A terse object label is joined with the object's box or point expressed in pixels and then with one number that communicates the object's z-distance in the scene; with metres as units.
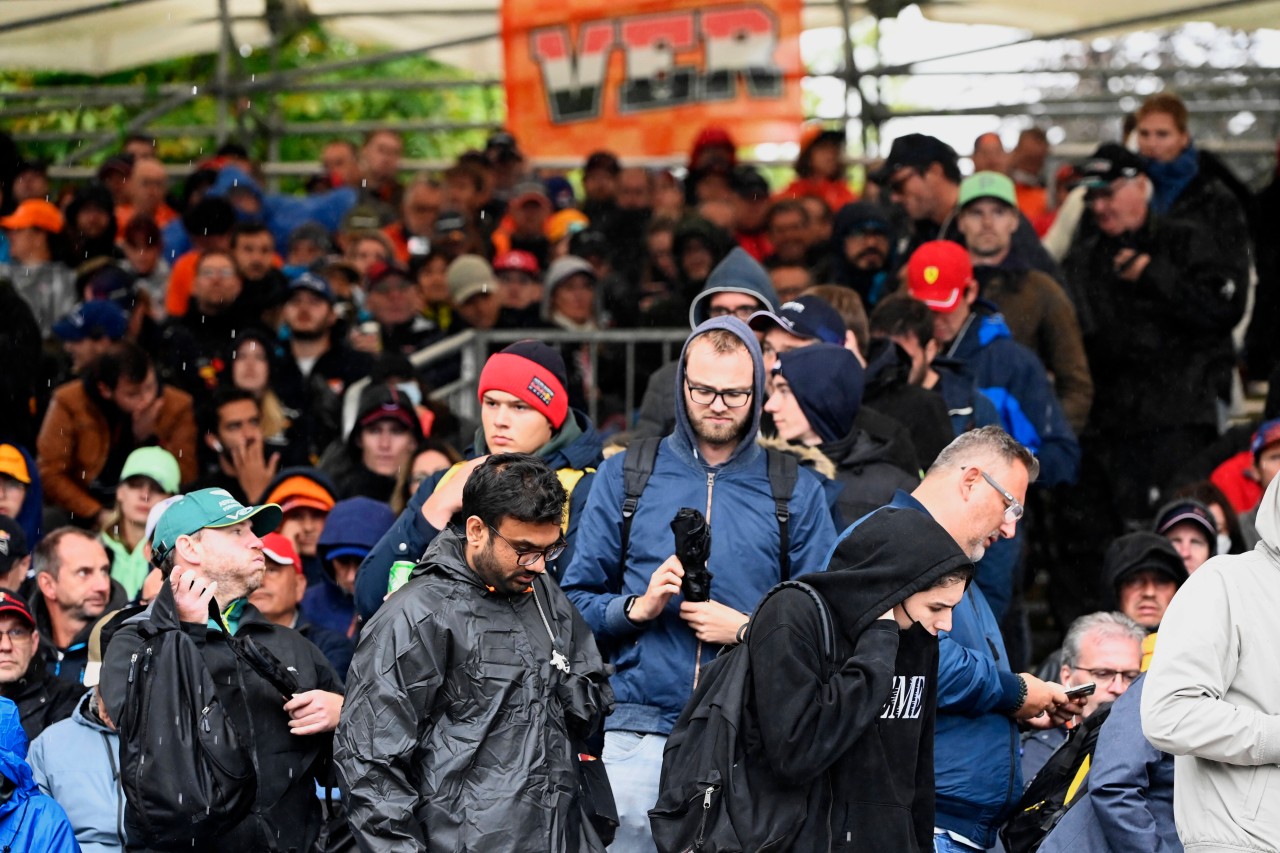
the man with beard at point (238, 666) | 10.88
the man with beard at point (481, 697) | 9.80
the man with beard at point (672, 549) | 11.27
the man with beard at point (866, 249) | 20.55
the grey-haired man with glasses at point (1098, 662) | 13.09
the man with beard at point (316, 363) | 20.34
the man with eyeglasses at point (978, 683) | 11.07
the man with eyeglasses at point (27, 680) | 13.16
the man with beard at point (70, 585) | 14.91
